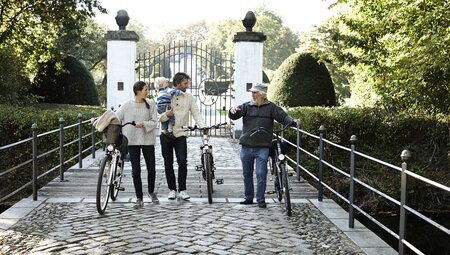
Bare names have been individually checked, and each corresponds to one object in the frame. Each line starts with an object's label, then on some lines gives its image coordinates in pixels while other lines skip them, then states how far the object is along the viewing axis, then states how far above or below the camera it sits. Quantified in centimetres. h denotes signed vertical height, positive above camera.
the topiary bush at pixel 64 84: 2431 +41
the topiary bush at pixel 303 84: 2130 +45
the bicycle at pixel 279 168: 764 -95
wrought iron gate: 1948 -92
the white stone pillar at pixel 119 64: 1809 +92
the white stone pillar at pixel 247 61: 1839 +106
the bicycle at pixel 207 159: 834 -88
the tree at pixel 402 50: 1184 +112
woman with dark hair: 816 -43
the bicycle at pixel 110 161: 766 -84
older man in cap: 816 -36
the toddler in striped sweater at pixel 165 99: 838 -5
